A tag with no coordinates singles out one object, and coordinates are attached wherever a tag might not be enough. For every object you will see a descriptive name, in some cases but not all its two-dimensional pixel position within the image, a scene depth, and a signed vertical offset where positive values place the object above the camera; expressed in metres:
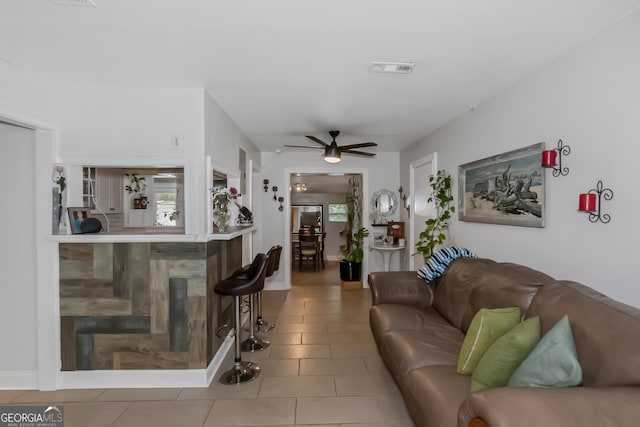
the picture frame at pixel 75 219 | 2.55 -0.07
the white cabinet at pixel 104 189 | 2.95 +0.21
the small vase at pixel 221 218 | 2.96 -0.07
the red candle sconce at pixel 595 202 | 1.87 +0.04
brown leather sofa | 1.08 -0.66
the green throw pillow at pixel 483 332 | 1.79 -0.68
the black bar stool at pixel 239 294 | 2.70 -0.70
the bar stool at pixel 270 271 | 3.69 -0.71
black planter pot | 5.75 -1.07
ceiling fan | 4.12 +0.77
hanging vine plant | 3.86 -0.03
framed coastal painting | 2.41 +0.18
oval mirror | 5.85 +0.16
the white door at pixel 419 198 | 4.49 +0.17
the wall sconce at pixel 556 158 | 2.17 +0.35
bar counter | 2.63 -0.75
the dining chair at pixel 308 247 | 7.65 -0.88
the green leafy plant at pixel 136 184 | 3.82 +0.30
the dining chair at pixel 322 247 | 8.55 -0.98
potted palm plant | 5.75 -0.64
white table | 5.43 -0.67
